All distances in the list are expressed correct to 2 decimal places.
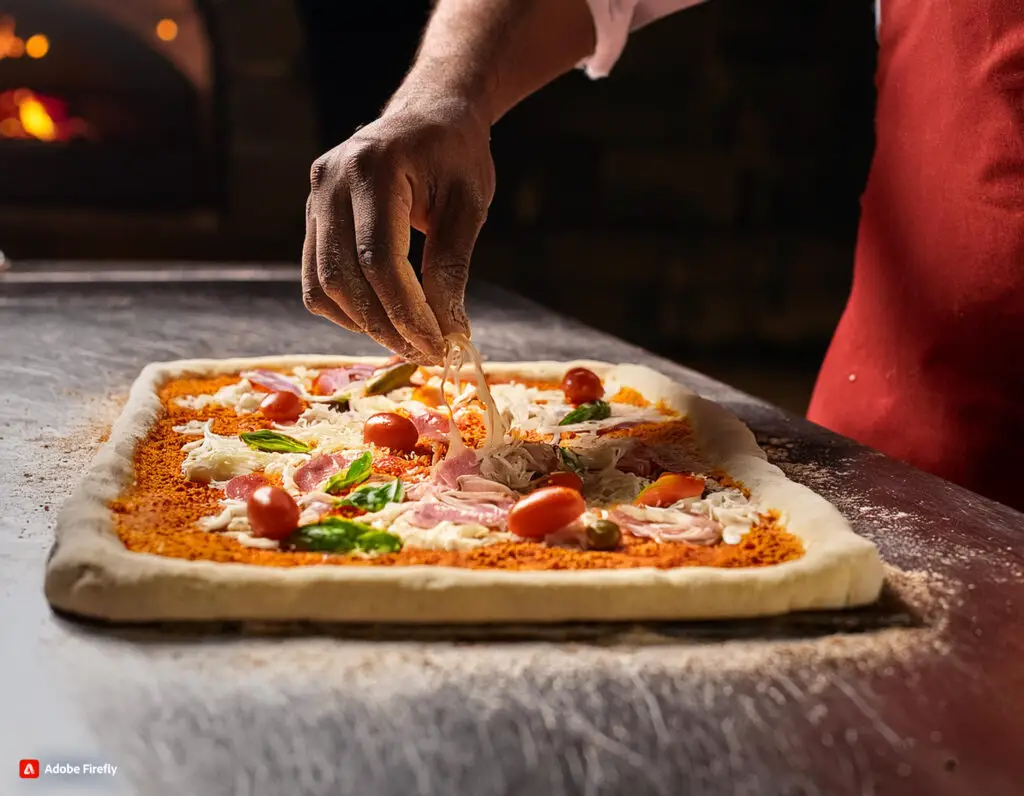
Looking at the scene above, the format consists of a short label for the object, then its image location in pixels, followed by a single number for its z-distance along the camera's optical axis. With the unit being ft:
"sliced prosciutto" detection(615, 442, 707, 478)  2.04
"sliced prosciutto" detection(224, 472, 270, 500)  1.86
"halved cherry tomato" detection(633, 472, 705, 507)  1.86
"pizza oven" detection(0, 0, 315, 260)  6.10
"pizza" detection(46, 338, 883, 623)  1.53
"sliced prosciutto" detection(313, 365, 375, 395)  2.51
